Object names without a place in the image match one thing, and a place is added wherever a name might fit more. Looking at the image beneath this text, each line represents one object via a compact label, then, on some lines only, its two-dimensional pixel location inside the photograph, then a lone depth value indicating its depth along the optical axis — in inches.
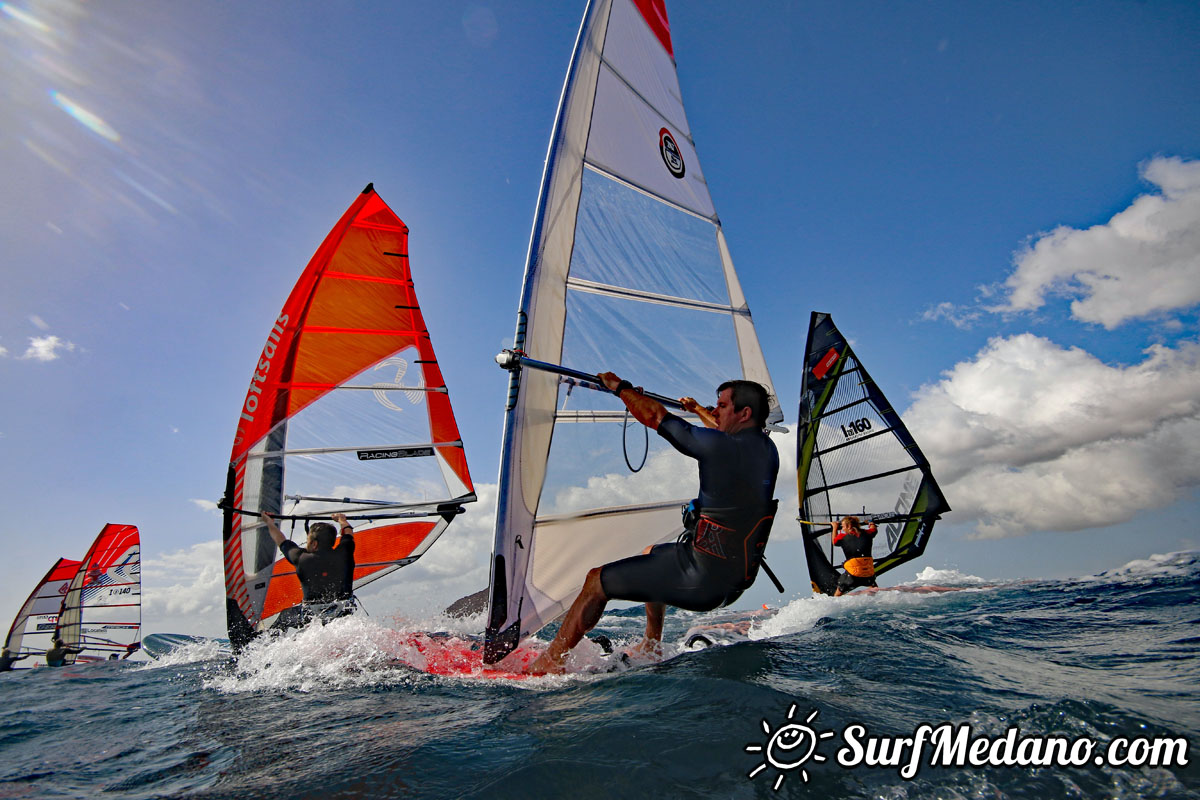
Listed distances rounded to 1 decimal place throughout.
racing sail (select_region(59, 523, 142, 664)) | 671.8
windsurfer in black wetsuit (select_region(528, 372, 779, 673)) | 128.2
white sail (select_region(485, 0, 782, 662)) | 164.7
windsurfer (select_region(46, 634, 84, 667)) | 679.1
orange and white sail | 305.4
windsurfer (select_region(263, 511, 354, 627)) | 258.2
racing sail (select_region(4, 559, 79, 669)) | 665.0
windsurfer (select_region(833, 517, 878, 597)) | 428.5
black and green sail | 430.6
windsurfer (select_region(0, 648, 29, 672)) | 672.4
